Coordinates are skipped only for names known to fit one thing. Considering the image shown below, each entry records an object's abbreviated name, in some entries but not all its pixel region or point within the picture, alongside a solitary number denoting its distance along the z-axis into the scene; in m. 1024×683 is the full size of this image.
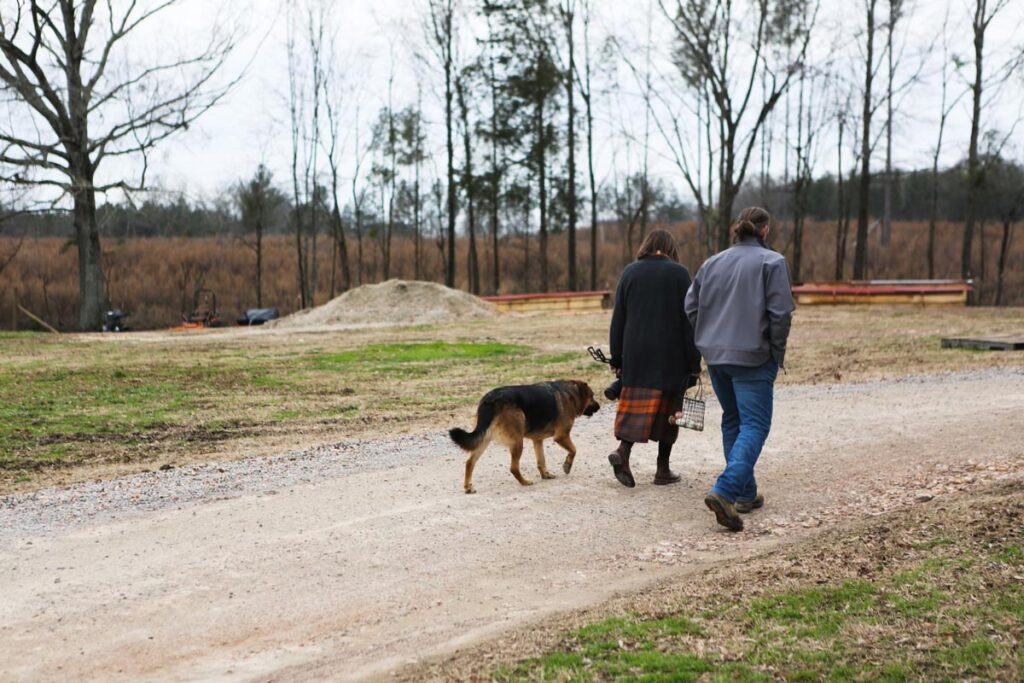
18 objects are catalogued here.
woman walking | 7.07
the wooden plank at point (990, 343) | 17.00
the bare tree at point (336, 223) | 42.69
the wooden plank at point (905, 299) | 32.62
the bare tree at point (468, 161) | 40.59
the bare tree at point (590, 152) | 40.16
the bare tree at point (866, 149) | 36.44
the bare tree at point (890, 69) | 36.28
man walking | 6.16
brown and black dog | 7.08
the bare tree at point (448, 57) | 40.16
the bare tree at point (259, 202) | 43.12
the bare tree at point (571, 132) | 40.06
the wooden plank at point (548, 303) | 35.47
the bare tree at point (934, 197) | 41.00
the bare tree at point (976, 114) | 34.84
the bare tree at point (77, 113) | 28.16
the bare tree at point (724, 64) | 33.56
